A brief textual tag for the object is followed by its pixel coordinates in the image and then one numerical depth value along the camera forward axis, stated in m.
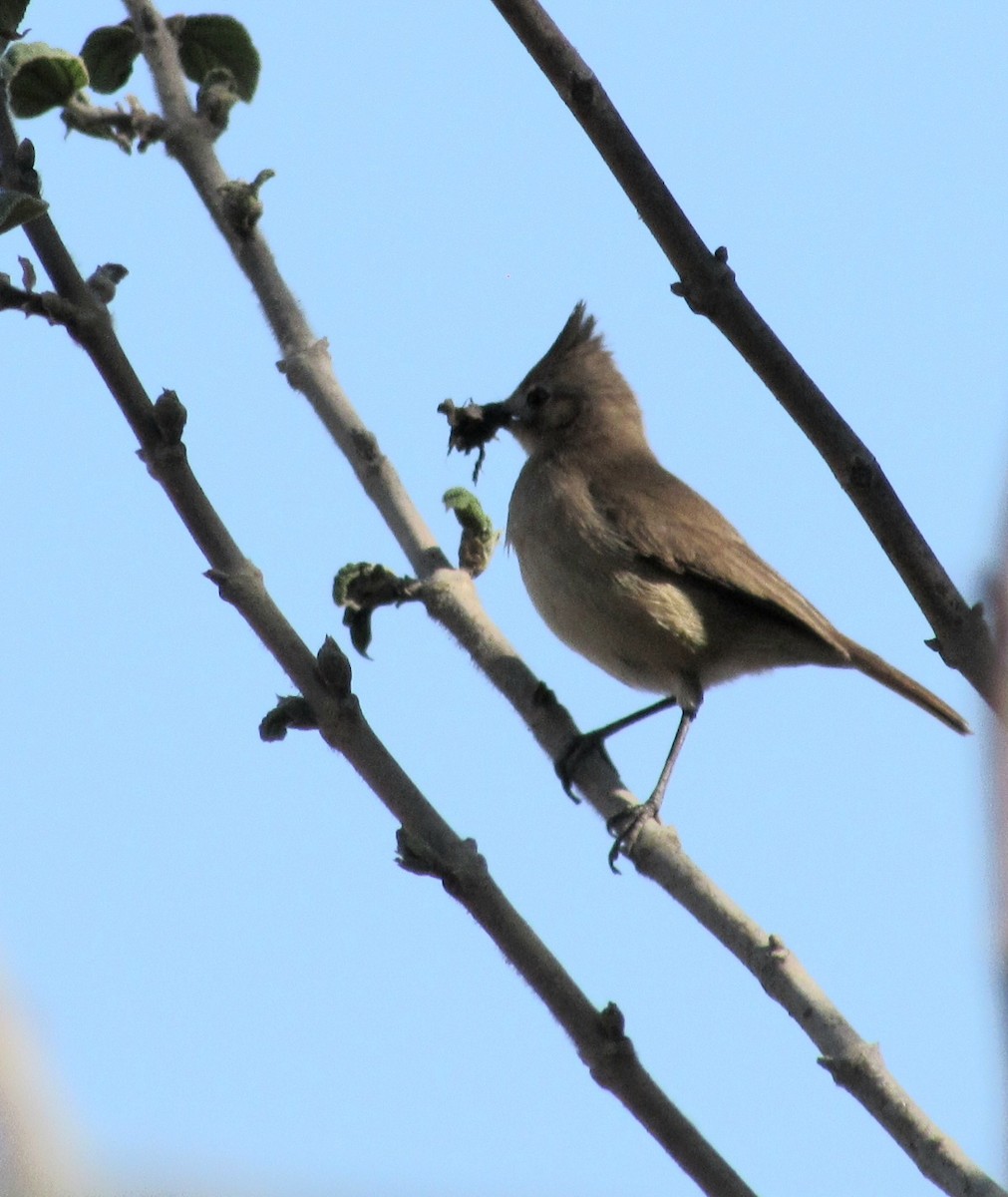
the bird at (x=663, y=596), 11.45
